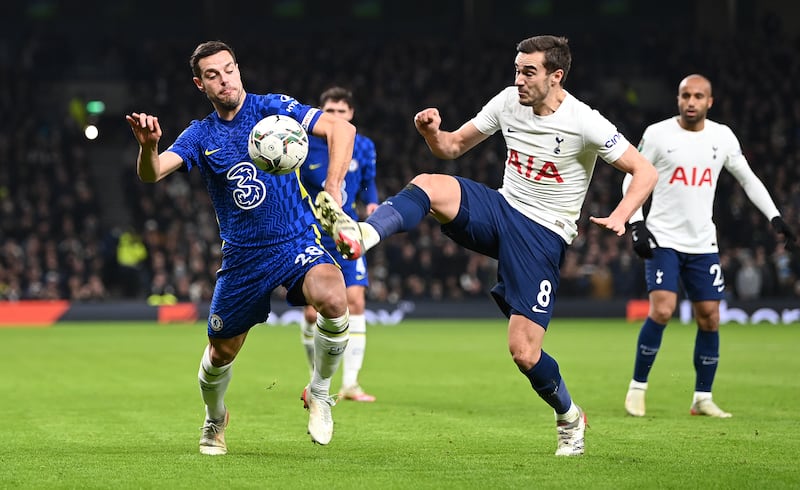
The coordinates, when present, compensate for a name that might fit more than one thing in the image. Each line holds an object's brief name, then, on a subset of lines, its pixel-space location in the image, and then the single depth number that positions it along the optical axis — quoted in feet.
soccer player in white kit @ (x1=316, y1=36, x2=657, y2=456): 45.78
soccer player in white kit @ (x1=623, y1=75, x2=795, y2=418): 62.85
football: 43.11
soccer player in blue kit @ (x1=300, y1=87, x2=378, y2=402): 68.59
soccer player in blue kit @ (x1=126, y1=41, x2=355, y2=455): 45.01
